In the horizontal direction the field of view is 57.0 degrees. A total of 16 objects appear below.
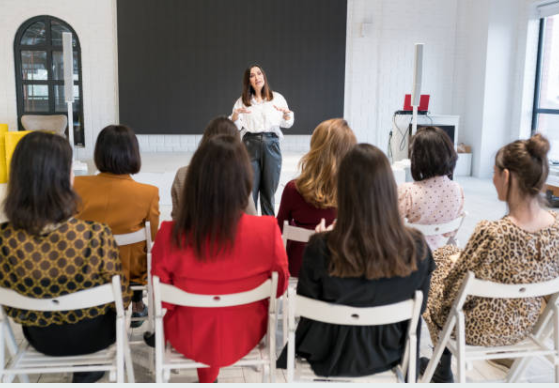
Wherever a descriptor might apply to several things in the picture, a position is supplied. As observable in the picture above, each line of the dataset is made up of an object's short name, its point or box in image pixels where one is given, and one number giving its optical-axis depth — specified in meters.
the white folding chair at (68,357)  1.64
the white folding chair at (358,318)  1.57
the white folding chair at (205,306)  1.65
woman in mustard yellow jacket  2.32
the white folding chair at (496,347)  1.74
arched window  6.98
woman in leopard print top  1.77
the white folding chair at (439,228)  2.44
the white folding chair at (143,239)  2.26
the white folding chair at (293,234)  2.27
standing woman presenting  4.28
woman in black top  1.56
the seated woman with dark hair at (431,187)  2.43
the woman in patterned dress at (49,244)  1.65
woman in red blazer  1.67
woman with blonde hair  2.43
